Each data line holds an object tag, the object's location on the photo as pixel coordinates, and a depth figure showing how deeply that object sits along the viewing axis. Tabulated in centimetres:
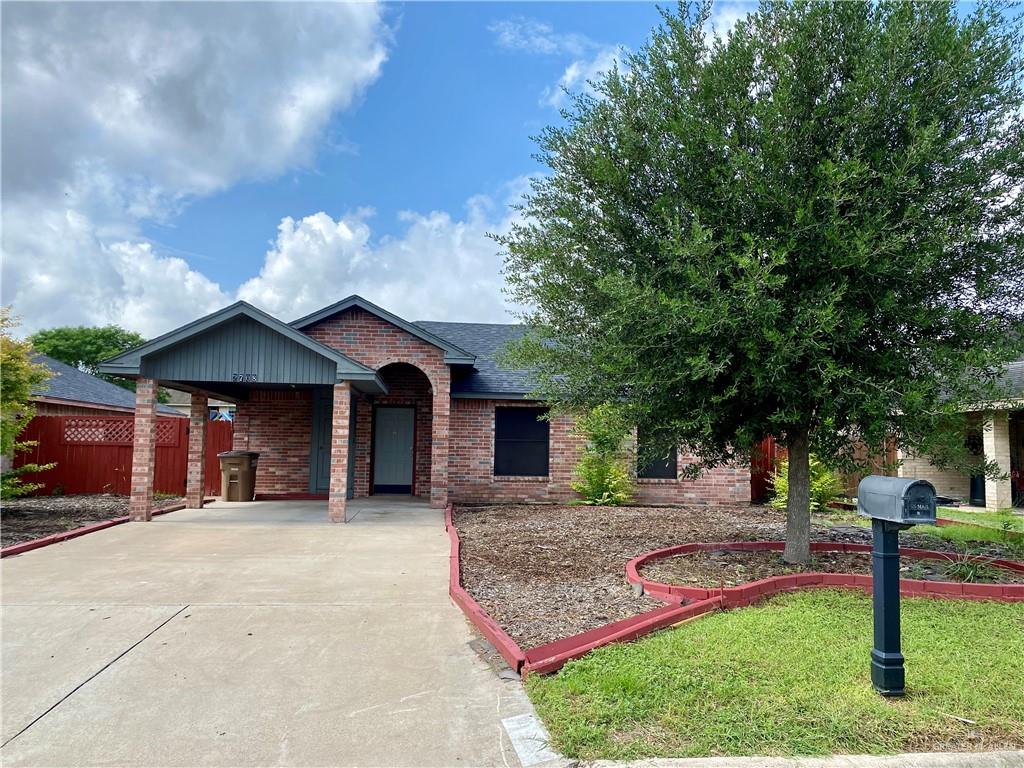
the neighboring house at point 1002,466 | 1457
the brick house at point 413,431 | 1323
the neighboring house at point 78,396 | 1827
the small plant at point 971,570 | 622
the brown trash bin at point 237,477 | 1395
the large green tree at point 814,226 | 572
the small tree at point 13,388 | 1075
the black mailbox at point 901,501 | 351
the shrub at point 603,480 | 1396
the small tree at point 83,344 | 5403
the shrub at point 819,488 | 1359
